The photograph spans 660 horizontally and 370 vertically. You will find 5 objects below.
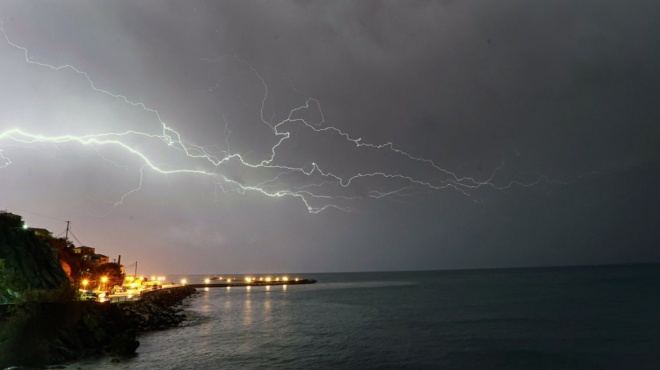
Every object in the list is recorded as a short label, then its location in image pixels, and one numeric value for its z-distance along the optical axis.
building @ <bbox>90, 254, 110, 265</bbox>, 84.64
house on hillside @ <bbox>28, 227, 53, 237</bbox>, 57.08
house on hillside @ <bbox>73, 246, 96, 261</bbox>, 82.64
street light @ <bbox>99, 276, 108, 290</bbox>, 78.22
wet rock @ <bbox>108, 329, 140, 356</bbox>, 31.47
